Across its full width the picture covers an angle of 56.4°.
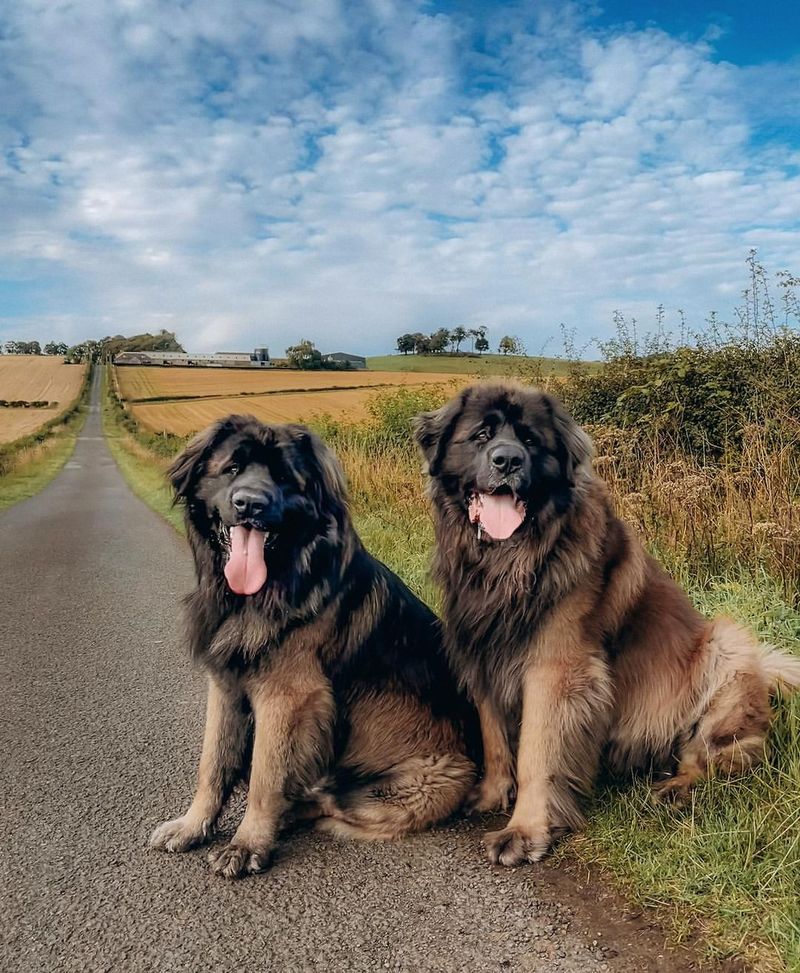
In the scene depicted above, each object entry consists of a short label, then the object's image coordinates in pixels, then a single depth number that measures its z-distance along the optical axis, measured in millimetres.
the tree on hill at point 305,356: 66312
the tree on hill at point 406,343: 61938
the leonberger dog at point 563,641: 3123
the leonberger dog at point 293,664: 3029
